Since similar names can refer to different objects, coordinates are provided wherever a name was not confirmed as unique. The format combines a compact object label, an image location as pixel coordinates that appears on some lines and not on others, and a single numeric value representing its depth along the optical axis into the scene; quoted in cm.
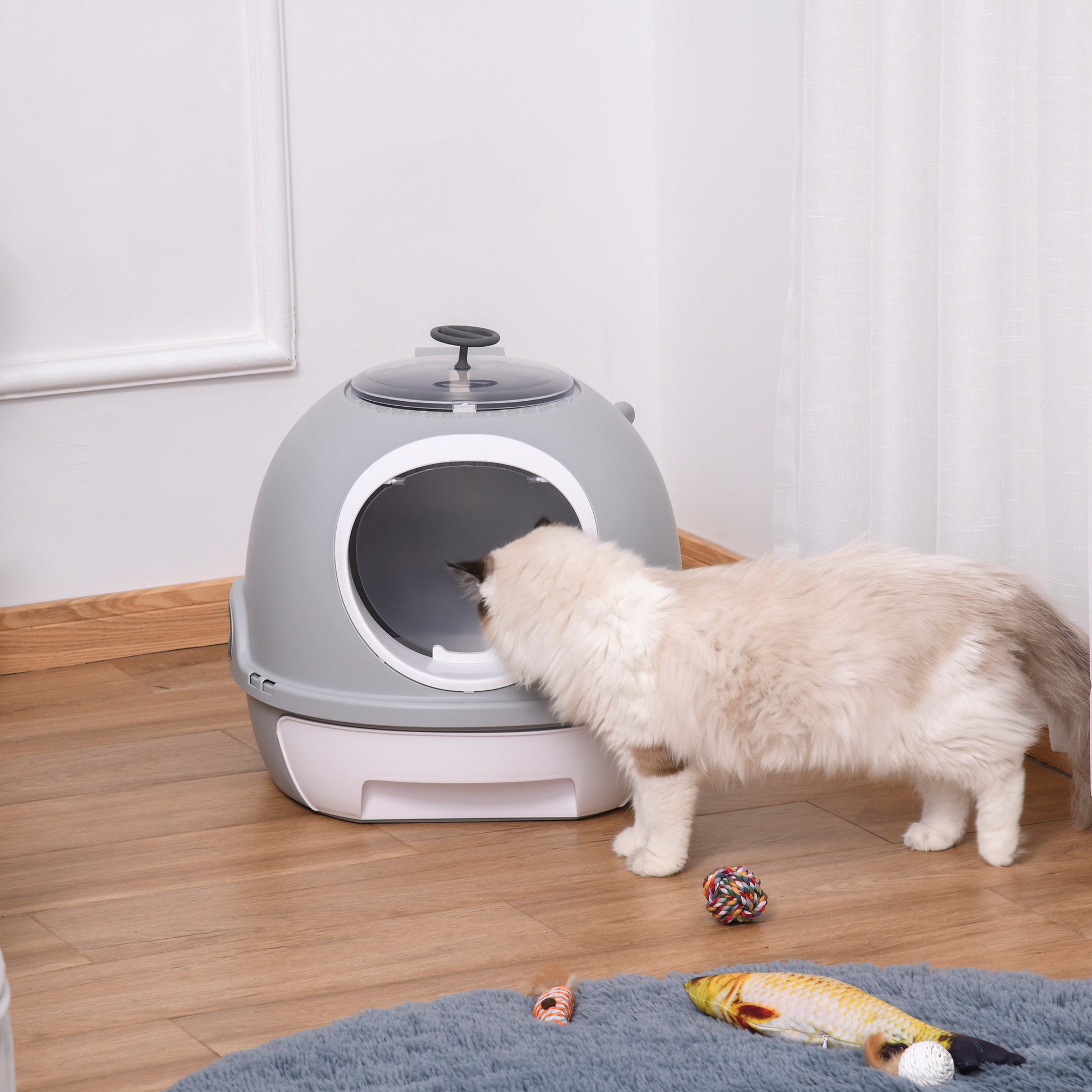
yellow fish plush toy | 343
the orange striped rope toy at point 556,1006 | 351
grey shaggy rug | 343
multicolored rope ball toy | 366
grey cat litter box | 385
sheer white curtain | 376
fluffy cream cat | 370
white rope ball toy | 341
